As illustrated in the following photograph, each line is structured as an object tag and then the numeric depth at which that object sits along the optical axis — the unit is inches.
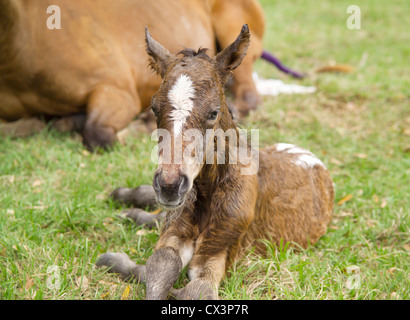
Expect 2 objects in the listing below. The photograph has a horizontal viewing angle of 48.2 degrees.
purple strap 295.0
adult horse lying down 183.9
